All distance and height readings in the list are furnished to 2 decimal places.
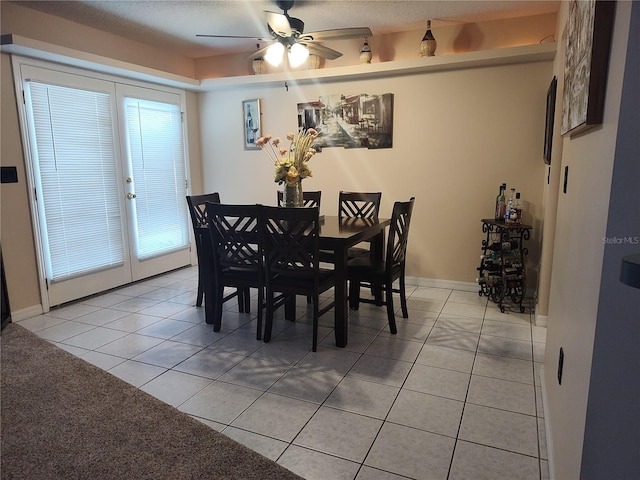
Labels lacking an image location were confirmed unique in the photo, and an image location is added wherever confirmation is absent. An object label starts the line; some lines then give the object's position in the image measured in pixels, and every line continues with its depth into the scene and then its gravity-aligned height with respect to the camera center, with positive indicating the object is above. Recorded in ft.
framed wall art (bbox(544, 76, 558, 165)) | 9.78 +1.27
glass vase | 10.62 -0.59
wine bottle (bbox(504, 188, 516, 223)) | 11.54 -1.11
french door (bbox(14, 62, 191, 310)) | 11.62 -0.19
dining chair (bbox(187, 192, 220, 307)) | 10.67 -1.53
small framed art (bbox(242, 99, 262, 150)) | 15.98 +1.93
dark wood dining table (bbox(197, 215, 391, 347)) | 8.94 -1.73
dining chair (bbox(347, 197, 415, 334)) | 9.64 -2.36
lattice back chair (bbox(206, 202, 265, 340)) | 9.33 -1.88
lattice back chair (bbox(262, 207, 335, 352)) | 8.68 -1.89
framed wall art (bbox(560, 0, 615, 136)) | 3.60 +1.05
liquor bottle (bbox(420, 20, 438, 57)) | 12.50 +3.83
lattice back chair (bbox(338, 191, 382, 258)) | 12.62 -1.10
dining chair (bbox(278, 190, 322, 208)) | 13.53 -0.90
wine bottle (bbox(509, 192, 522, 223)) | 11.45 -1.24
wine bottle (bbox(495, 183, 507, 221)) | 12.12 -1.07
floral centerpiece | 10.44 +0.11
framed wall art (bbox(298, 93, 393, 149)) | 13.89 +1.80
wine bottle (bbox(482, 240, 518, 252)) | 11.55 -2.16
